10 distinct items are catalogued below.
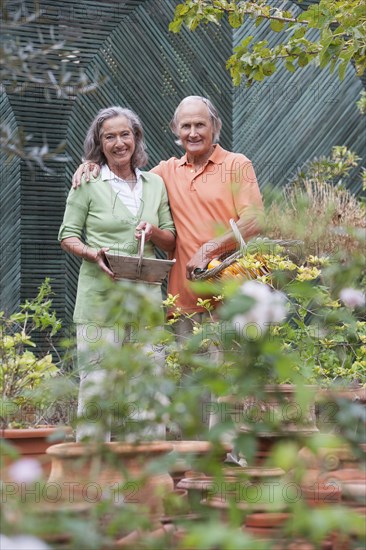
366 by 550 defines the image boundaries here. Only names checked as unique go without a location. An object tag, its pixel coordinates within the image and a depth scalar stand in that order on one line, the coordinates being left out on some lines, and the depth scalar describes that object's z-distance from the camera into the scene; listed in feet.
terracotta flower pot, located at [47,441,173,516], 11.90
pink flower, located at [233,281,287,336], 10.13
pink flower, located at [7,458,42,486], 10.40
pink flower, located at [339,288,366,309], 16.68
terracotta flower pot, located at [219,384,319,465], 10.14
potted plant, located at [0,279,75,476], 16.79
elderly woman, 28.19
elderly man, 29.63
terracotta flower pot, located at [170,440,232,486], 9.89
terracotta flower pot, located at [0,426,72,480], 16.75
